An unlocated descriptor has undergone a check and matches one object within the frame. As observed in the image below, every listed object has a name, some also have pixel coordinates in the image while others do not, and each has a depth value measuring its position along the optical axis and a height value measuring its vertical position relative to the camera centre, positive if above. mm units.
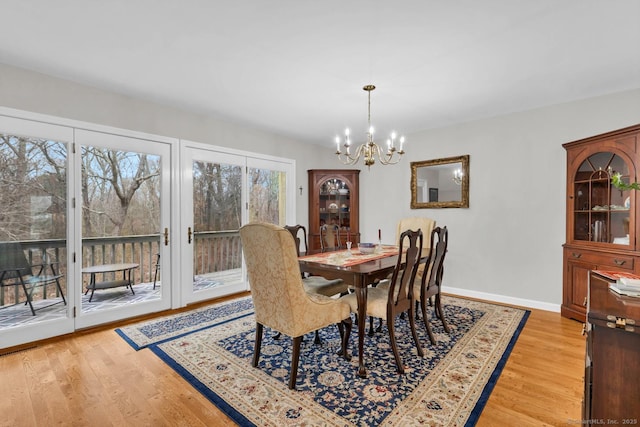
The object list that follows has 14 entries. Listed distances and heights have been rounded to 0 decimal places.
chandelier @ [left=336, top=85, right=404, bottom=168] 2928 +642
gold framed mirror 4293 +418
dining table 2221 -454
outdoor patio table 3162 -693
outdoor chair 2676 -556
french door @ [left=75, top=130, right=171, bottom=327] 3105 -155
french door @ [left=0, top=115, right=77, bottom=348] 2666 -108
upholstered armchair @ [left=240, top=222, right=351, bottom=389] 1953 -548
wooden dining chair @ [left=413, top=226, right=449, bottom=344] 2705 -673
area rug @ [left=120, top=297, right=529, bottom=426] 1786 -1198
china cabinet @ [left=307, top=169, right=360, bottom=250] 5379 +164
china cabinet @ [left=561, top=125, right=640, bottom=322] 2814 -25
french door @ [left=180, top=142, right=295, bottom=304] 3865 +18
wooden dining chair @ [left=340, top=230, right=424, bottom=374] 2258 -712
